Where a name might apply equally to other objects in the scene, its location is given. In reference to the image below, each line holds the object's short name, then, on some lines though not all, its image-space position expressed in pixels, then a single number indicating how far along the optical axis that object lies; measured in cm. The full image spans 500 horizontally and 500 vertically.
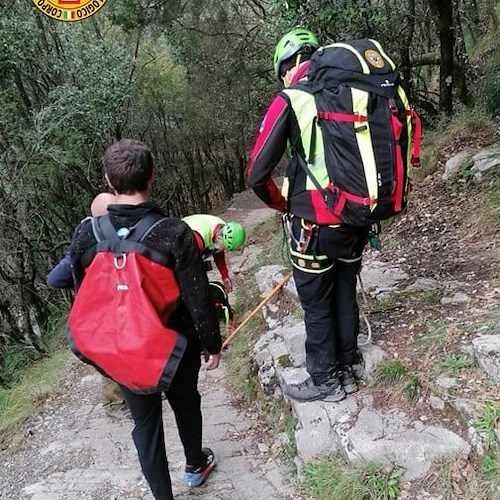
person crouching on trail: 480
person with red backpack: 238
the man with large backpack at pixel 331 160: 256
